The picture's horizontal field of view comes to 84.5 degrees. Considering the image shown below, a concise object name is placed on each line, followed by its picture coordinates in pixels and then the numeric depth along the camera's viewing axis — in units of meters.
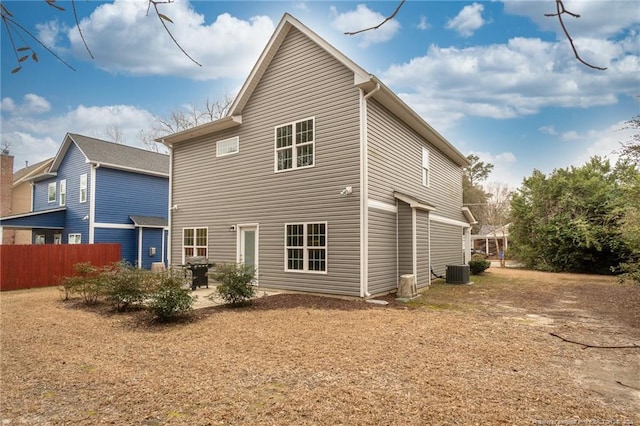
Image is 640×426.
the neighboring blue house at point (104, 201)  18.58
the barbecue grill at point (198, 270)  11.83
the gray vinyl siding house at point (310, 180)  9.94
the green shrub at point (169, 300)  7.16
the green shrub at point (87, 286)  8.97
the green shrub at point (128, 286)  8.23
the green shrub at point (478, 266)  17.69
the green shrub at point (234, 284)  8.79
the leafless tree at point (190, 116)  28.06
